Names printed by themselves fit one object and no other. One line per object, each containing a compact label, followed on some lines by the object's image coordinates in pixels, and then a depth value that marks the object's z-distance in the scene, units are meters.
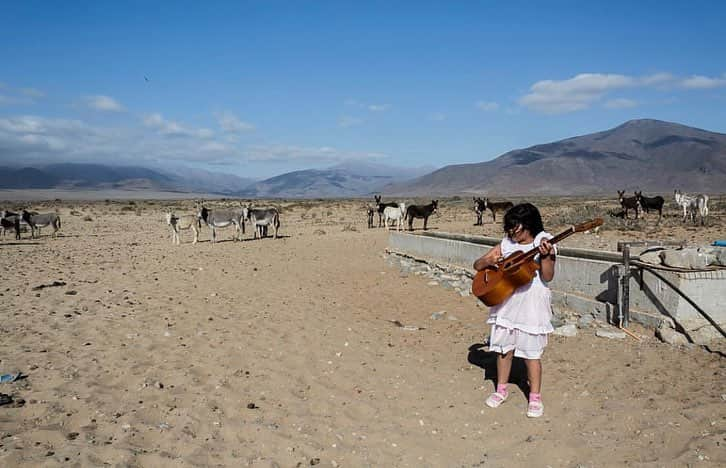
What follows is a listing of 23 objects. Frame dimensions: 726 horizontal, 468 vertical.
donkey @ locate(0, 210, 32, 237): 22.98
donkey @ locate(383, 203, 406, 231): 25.55
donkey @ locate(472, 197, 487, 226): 27.09
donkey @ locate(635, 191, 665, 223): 23.31
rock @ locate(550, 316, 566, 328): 7.70
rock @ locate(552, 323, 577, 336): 7.23
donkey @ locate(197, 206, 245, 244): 21.36
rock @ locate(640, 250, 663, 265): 7.94
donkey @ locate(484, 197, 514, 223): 28.52
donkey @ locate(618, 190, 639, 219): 23.83
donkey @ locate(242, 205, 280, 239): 22.08
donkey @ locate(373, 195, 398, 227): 27.56
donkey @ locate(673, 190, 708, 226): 21.17
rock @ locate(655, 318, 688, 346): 6.45
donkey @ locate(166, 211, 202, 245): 20.69
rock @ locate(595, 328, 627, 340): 6.88
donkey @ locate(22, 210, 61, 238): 23.30
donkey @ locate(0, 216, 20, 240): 21.67
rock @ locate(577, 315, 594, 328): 7.60
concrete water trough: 6.68
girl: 4.66
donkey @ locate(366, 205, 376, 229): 28.66
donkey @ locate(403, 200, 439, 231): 24.53
